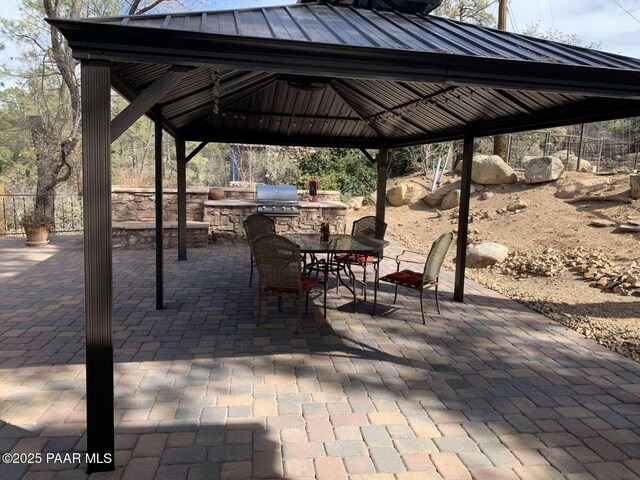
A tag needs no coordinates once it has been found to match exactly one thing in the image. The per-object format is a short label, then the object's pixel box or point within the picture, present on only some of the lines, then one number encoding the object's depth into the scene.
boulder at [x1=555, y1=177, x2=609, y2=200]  10.14
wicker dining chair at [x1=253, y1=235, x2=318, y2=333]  3.88
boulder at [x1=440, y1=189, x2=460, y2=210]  12.50
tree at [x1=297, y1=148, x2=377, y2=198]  14.34
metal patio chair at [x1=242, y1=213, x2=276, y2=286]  5.82
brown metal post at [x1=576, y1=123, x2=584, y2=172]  11.84
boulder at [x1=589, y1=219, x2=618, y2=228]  8.31
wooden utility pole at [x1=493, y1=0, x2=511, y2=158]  12.55
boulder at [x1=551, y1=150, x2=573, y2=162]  13.12
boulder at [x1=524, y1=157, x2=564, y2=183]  11.48
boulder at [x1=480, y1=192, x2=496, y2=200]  12.11
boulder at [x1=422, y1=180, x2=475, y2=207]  13.16
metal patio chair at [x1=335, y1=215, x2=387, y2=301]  5.49
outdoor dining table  4.37
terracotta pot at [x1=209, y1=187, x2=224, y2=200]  10.04
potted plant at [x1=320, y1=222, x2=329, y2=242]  5.07
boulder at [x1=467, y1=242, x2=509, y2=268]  7.35
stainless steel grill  9.52
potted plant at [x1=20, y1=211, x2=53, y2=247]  8.26
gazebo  2.05
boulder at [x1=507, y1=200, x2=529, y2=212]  10.73
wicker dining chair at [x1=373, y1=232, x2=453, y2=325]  4.26
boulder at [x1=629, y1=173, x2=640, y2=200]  8.96
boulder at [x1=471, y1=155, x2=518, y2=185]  12.37
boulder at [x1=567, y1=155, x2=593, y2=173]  12.34
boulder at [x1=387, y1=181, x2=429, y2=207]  13.89
